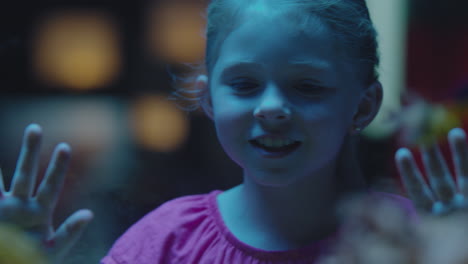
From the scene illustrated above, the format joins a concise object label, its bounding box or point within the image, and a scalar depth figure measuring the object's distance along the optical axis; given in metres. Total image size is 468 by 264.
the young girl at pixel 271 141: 1.00
